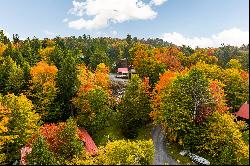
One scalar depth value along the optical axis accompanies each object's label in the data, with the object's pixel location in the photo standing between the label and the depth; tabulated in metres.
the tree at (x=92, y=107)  40.40
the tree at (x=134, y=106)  40.93
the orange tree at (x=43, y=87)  42.22
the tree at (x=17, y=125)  33.06
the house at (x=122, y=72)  70.01
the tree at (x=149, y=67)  51.97
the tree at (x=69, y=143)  29.44
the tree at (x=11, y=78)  44.07
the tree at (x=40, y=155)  23.67
